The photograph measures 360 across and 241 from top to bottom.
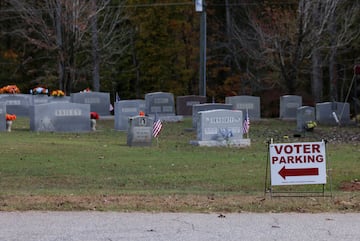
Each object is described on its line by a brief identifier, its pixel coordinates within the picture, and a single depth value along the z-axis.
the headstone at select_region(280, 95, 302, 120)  38.09
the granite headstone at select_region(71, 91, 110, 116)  36.38
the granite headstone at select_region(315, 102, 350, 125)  34.91
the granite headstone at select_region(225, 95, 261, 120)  36.66
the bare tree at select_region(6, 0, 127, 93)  42.22
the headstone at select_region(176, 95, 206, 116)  39.88
